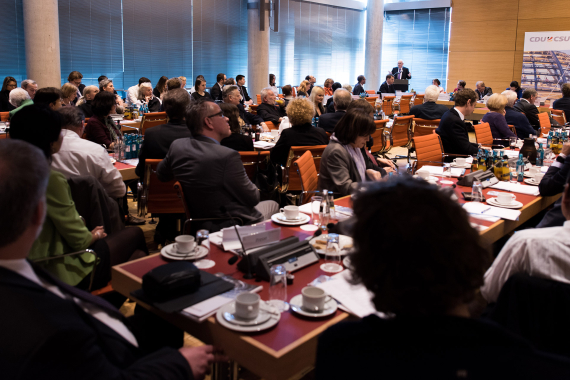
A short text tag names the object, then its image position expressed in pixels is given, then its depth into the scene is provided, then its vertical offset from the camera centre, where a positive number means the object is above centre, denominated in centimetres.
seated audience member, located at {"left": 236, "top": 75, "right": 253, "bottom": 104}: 1148 +39
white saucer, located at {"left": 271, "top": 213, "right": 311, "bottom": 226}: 265 -63
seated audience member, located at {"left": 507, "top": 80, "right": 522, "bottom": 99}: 1245 +55
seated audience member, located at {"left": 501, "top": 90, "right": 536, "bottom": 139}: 706 -20
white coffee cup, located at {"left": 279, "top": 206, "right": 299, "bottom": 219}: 269 -58
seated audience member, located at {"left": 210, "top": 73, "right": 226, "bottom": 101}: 1108 +33
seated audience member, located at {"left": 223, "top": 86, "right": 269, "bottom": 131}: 681 +11
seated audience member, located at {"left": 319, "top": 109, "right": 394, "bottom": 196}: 352 -35
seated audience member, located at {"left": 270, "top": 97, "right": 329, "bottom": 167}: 480 -27
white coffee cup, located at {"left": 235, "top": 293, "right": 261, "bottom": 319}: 160 -66
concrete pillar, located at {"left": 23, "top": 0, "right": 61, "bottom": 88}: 851 +107
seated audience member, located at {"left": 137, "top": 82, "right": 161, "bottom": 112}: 826 +8
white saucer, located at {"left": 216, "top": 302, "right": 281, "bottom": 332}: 155 -70
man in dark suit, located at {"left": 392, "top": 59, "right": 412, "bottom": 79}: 1623 +114
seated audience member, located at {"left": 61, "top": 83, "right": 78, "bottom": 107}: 635 +12
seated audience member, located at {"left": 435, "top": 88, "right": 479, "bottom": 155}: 542 -22
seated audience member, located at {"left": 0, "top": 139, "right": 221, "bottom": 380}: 109 -51
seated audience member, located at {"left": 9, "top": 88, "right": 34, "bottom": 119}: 638 +5
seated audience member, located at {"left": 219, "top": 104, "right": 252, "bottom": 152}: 453 -30
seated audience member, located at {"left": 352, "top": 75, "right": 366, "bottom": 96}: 1462 +56
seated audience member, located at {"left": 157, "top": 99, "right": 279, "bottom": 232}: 293 -44
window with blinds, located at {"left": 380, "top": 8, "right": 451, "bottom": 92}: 1744 +236
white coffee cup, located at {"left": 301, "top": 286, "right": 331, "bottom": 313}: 168 -66
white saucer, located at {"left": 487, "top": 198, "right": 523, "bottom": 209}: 316 -62
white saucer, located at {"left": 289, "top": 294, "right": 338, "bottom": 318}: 166 -70
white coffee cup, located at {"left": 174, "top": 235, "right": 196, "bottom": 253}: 218 -62
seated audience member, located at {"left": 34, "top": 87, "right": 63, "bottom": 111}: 471 +5
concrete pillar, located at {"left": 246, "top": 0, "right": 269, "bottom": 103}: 1379 +148
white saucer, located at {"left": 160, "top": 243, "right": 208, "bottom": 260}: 215 -66
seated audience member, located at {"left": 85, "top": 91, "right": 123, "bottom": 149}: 486 -21
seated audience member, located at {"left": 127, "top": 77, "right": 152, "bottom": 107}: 940 +17
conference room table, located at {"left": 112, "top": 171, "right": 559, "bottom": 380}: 146 -72
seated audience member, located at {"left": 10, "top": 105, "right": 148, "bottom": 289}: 222 -61
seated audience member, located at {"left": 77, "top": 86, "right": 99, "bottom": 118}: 657 +4
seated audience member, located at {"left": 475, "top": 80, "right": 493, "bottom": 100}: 1343 +50
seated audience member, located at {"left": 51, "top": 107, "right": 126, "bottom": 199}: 317 -37
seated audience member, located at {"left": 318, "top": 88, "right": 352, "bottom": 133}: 640 -9
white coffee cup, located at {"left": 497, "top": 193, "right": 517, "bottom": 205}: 320 -58
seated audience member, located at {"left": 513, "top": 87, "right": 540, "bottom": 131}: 791 -2
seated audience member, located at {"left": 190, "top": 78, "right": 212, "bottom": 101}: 951 +30
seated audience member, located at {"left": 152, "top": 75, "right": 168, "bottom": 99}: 898 +31
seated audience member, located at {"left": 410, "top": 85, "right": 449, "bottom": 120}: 758 -1
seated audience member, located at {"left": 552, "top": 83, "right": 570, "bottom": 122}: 909 +14
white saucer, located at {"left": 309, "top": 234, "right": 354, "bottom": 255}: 227 -64
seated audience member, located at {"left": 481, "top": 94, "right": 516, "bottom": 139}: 643 -14
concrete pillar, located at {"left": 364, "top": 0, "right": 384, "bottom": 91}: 1691 +220
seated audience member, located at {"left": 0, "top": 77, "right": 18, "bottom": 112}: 768 +12
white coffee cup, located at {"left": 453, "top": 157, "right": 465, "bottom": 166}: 452 -49
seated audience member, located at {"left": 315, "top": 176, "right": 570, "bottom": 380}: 91 -41
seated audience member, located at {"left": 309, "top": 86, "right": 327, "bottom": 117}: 760 +12
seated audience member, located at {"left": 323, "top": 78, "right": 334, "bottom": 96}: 1271 +48
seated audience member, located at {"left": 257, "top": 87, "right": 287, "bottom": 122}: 787 -7
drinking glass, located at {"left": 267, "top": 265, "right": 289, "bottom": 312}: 177 -65
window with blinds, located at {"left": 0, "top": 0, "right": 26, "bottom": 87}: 954 +117
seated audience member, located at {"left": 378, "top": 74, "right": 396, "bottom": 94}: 1474 +59
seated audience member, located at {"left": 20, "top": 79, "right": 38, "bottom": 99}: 727 +22
